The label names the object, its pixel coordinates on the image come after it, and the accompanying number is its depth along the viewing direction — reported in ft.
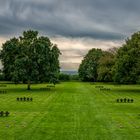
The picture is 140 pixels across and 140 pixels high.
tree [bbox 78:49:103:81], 286.63
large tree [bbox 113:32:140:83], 130.53
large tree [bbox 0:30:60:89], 133.53
